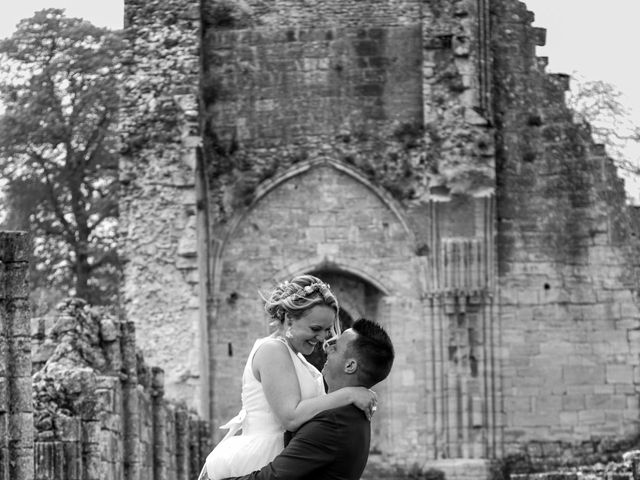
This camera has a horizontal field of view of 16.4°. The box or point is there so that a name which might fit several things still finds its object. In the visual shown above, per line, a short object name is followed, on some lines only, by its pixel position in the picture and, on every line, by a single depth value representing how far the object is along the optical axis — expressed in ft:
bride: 34.27
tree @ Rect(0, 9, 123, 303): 143.23
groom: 33.19
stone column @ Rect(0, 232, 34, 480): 46.16
